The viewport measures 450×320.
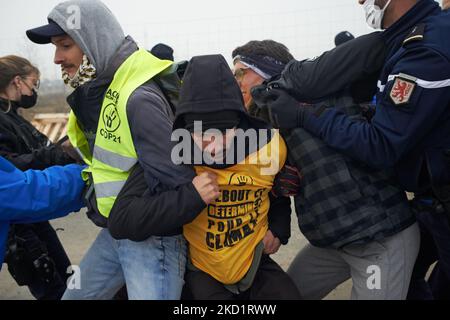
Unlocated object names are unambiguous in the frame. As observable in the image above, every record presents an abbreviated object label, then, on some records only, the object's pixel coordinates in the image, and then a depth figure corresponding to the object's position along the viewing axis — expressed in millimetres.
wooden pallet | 9250
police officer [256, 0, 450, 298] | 1500
